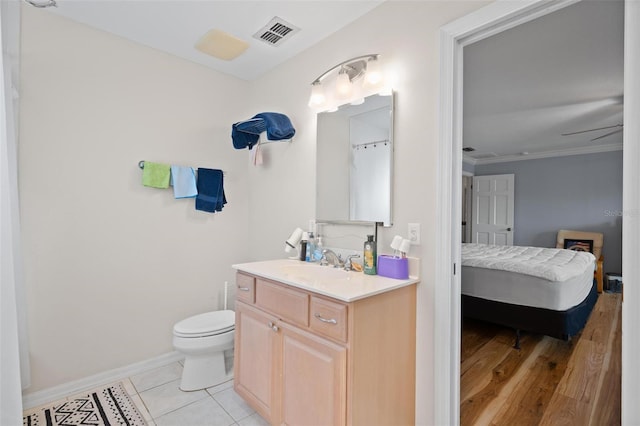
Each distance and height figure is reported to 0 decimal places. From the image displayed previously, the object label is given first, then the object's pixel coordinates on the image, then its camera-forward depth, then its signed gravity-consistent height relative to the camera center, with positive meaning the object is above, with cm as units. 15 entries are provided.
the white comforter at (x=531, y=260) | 263 -60
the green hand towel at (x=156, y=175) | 234 +22
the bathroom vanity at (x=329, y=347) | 134 -70
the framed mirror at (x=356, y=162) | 183 +26
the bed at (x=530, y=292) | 257 -82
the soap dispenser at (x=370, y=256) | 175 -30
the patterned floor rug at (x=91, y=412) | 180 -125
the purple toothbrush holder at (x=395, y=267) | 164 -35
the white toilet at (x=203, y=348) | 210 -99
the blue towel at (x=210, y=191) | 262 +11
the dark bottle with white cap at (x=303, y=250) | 222 -34
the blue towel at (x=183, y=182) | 247 +18
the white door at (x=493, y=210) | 615 -18
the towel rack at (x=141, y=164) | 235 +30
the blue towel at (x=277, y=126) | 228 +57
